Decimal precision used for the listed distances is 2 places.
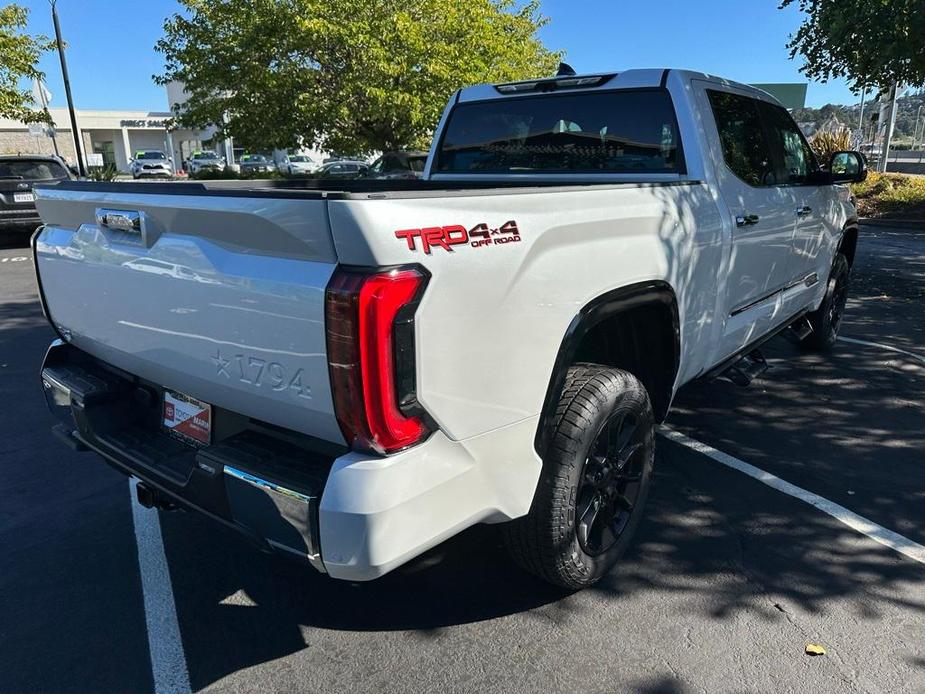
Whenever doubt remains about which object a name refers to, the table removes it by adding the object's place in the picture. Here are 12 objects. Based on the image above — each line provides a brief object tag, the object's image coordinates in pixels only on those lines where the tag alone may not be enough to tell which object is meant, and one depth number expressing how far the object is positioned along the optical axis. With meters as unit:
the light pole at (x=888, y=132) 26.04
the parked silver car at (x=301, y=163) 42.59
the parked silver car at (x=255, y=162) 37.45
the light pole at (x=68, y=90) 19.76
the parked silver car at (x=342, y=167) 31.33
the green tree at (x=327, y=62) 15.47
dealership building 59.53
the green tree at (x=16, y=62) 16.94
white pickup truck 1.88
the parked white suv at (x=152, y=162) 42.67
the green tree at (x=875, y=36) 8.34
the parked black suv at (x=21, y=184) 12.39
